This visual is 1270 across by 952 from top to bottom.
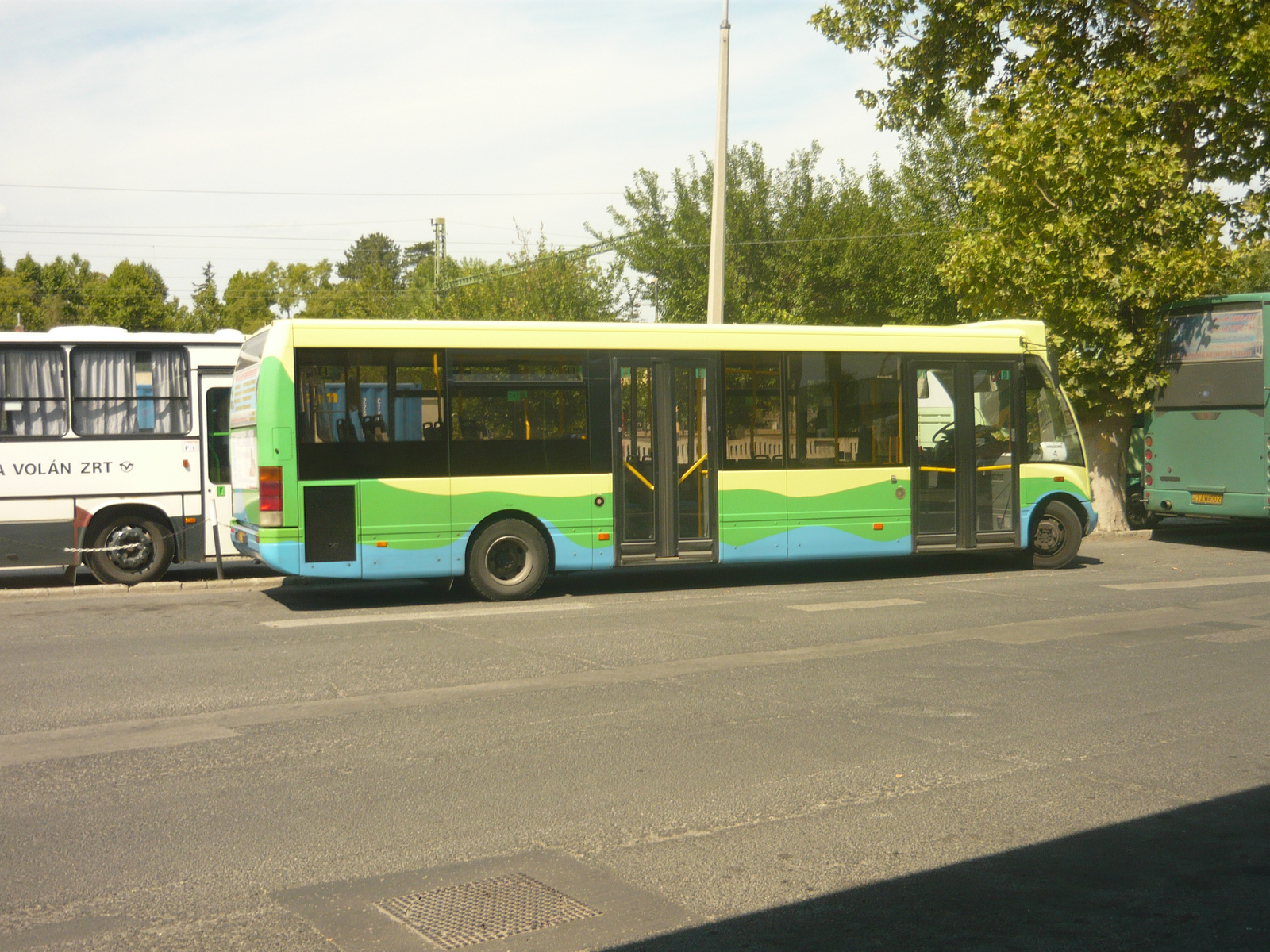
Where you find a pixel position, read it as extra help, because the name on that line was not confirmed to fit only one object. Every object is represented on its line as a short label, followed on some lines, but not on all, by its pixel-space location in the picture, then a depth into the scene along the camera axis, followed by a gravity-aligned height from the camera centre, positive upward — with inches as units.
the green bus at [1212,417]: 690.8 +10.6
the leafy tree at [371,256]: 4911.4 +785.0
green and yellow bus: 470.6 -1.5
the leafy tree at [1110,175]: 732.0 +163.4
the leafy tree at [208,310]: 2662.4 +317.2
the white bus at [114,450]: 535.5 +1.6
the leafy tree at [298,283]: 2915.8 +402.9
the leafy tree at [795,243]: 1291.8 +214.6
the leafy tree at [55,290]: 2573.8 +355.8
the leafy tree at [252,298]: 2795.3 +364.0
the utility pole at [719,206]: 746.8 +147.8
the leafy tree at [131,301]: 2504.9 +313.2
